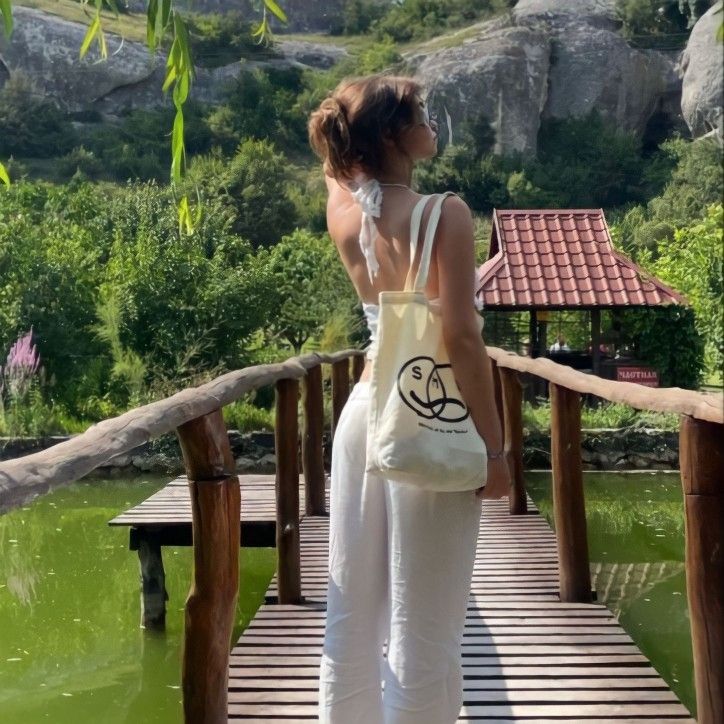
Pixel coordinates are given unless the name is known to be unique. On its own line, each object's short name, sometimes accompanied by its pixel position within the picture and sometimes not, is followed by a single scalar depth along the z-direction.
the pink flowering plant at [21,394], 11.49
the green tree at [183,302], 13.02
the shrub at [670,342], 13.45
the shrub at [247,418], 11.70
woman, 1.67
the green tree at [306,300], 14.43
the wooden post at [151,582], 4.94
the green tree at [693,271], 13.27
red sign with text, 13.41
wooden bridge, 1.81
